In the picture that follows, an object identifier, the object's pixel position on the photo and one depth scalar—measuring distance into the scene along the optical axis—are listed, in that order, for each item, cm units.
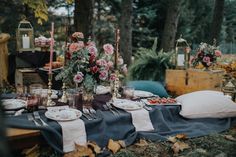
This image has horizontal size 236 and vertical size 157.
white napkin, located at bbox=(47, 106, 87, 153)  219
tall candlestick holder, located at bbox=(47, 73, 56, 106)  260
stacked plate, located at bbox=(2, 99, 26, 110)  239
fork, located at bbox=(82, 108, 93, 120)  239
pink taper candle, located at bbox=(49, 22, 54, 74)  252
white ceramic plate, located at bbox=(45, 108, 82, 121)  225
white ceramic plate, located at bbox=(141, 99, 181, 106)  285
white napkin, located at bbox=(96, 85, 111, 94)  315
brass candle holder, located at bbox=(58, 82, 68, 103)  272
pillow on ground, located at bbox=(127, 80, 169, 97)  406
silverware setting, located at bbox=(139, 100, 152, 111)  269
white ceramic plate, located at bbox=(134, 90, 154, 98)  313
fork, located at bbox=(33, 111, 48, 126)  217
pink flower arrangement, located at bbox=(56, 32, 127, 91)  251
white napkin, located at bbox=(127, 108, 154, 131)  259
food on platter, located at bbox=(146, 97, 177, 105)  289
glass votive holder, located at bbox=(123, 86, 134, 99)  297
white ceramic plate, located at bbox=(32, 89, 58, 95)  249
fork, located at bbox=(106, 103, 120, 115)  260
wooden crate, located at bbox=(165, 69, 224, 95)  435
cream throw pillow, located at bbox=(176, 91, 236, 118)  301
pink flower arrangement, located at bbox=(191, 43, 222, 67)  441
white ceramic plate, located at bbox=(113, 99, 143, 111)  263
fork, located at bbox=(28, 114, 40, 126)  215
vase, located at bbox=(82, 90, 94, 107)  255
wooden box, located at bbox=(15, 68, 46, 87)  407
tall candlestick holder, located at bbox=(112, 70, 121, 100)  293
